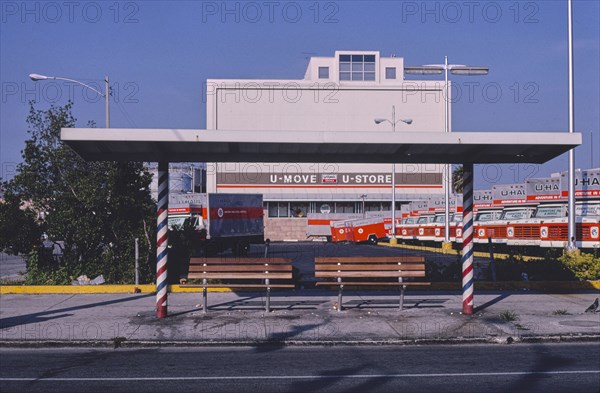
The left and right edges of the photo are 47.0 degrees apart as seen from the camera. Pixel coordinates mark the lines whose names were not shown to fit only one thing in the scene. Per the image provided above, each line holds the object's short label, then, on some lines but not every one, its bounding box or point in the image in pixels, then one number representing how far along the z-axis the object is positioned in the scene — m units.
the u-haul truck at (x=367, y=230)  52.25
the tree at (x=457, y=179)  66.95
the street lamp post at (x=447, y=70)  38.06
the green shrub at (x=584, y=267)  18.08
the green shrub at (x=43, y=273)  18.08
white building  69.44
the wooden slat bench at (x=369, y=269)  13.60
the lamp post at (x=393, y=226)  48.72
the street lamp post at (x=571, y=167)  20.53
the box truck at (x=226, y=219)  31.95
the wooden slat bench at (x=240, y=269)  13.46
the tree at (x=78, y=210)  18.44
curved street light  25.67
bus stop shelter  11.83
